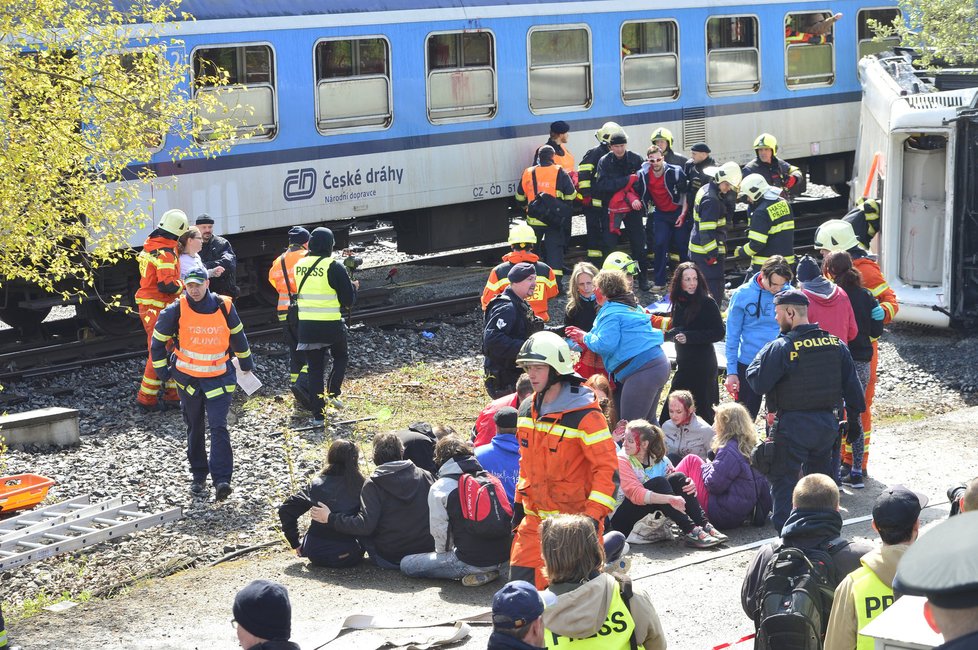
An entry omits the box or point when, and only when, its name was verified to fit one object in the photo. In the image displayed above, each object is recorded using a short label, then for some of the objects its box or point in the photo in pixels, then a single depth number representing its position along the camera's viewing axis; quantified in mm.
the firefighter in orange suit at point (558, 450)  12250
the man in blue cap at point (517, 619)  8758
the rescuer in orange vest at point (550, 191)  29797
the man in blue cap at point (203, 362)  19016
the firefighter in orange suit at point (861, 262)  19578
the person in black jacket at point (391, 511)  15805
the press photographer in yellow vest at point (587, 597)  9711
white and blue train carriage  27937
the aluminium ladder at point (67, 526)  16516
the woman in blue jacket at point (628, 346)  17859
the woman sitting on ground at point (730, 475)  16375
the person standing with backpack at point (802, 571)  10133
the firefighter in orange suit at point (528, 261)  20641
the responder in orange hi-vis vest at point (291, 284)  23125
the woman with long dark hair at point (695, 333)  18922
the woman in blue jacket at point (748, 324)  18484
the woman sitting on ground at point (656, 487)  15844
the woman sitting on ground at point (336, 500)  16125
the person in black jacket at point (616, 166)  30469
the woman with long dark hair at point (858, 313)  18375
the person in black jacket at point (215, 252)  24547
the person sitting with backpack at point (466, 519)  15109
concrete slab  21031
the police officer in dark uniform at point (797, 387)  15062
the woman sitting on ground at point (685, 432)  17703
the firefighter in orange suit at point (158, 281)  22672
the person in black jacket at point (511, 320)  18844
